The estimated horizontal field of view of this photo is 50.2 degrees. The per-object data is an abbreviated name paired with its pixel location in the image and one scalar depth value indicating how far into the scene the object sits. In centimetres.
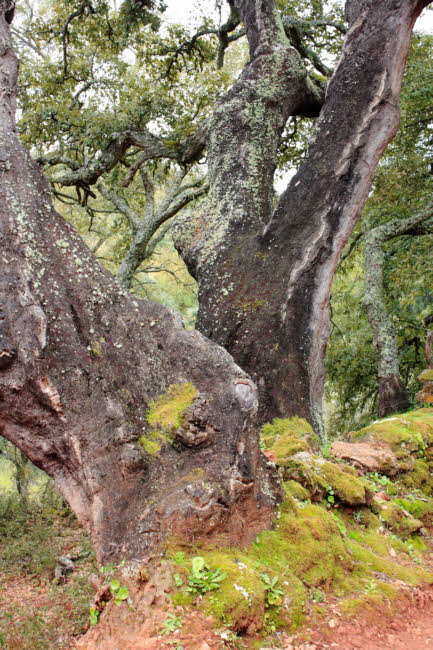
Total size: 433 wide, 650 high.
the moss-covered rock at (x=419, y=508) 436
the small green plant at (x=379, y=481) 450
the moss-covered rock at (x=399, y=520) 389
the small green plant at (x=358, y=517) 370
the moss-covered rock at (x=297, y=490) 342
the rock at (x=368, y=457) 467
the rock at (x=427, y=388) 718
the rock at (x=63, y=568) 389
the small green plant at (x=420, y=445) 526
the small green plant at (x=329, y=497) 363
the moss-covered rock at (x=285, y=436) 395
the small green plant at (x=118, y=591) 236
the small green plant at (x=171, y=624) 217
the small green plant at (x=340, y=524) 337
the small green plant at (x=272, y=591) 246
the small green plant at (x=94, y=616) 238
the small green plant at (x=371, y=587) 285
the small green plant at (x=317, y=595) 268
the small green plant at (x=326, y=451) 447
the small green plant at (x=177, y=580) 236
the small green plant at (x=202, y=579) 236
